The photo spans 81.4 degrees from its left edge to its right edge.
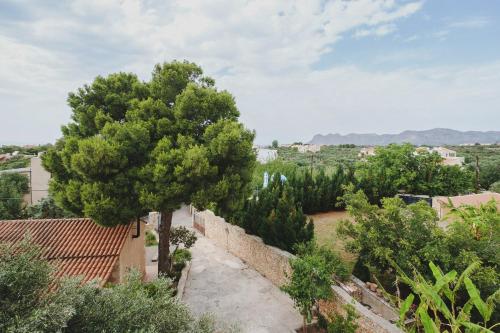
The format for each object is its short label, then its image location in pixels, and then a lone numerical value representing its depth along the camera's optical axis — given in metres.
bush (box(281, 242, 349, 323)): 8.37
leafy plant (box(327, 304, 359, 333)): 7.47
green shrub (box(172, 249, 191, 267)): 13.48
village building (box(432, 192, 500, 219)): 15.88
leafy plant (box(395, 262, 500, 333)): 4.10
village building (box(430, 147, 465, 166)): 46.81
